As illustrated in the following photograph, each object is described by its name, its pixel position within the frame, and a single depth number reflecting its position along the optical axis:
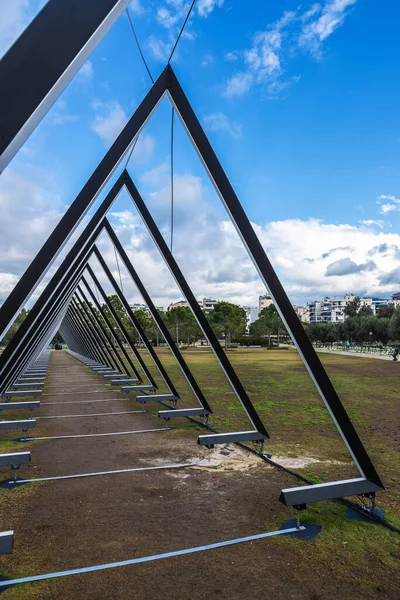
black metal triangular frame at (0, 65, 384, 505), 4.98
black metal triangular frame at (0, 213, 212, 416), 9.68
